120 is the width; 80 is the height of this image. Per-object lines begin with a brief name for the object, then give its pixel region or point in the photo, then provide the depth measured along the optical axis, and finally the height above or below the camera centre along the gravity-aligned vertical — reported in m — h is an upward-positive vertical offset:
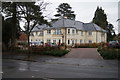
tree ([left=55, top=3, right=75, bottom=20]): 65.13 +14.55
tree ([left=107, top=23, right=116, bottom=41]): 58.93 +2.03
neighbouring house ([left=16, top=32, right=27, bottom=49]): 58.69 +1.01
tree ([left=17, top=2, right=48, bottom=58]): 17.38 +3.63
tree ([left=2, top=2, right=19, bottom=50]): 19.11 +3.84
